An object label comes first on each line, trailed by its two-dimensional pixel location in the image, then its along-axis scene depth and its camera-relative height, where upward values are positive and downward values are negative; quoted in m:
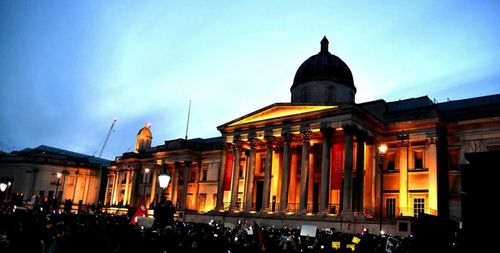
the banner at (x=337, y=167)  34.49 +4.09
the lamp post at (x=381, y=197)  34.07 +1.79
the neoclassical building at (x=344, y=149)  33.94 +6.10
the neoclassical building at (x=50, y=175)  71.19 +3.47
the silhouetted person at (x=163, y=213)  13.28 -0.35
